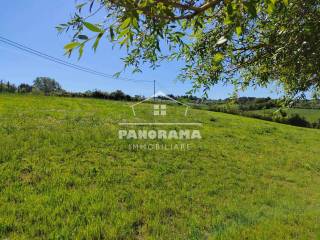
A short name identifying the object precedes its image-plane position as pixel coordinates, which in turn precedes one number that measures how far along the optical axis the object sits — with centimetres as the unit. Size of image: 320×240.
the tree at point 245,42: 96
